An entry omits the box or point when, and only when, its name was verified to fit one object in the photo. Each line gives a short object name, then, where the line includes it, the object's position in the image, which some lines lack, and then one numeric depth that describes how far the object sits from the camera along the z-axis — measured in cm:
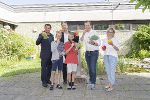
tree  363
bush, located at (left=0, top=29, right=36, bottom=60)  939
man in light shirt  454
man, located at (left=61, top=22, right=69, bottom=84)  482
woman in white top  438
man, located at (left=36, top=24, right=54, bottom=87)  471
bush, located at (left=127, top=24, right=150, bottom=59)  1175
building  1321
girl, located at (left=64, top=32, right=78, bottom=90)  454
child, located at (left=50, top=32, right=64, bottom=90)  458
